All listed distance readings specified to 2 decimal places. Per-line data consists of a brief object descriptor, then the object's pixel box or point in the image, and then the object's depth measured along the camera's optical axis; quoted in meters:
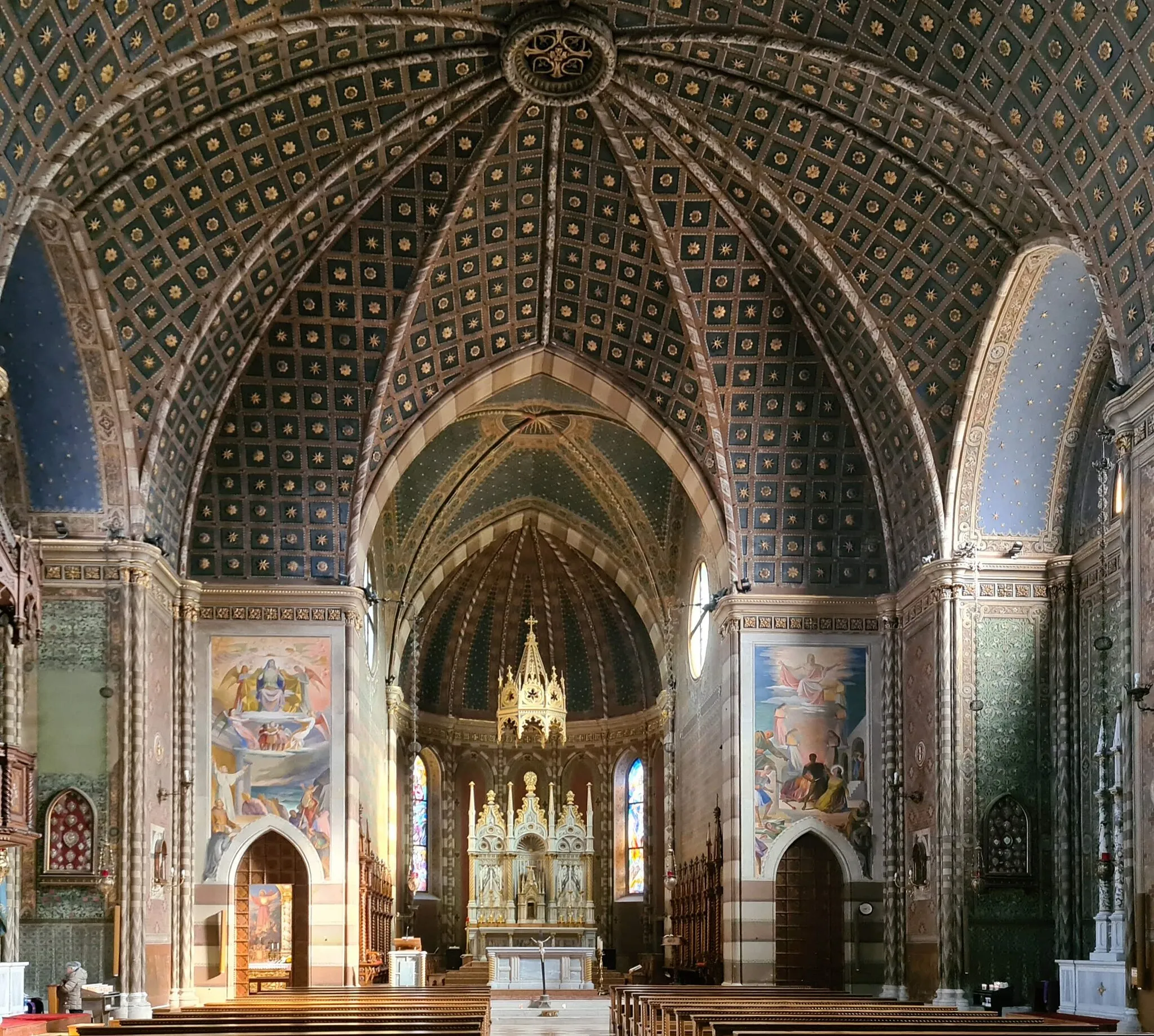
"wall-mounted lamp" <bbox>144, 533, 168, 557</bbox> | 25.42
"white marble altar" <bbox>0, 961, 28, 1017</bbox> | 19.70
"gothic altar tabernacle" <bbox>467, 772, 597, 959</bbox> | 42.16
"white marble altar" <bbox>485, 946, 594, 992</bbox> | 38.00
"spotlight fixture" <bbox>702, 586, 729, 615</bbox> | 31.03
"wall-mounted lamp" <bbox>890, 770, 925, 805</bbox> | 27.42
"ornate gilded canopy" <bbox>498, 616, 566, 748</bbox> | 42.97
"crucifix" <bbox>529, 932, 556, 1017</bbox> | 31.91
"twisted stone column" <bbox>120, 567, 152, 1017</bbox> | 23.66
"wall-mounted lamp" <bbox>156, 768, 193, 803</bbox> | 27.50
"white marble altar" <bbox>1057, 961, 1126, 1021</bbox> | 19.77
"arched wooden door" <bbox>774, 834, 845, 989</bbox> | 29.20
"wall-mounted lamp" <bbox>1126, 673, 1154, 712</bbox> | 18.39
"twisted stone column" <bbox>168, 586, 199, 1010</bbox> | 26.69
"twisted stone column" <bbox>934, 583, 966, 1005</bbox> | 25.36
